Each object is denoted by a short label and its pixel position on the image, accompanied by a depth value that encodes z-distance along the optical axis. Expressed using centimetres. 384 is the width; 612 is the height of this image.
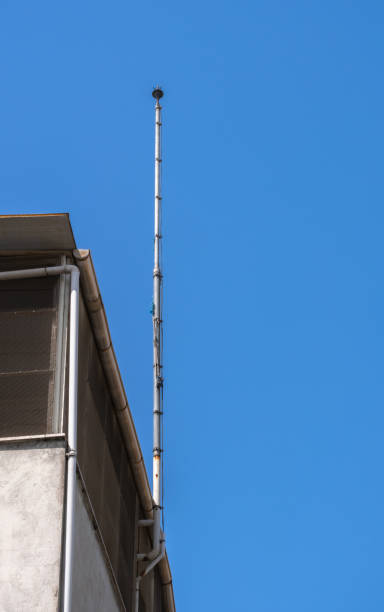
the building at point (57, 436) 1255
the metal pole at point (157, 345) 2130
